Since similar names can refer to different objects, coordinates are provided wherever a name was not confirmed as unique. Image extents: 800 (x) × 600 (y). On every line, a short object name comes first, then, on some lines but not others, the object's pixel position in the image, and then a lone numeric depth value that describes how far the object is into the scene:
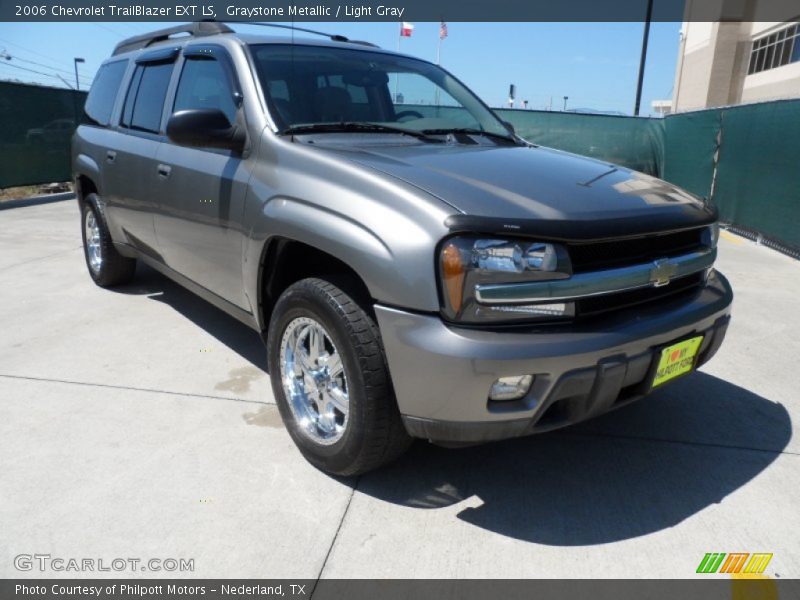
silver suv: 2.16
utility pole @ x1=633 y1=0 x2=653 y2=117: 21.67
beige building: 30.17
